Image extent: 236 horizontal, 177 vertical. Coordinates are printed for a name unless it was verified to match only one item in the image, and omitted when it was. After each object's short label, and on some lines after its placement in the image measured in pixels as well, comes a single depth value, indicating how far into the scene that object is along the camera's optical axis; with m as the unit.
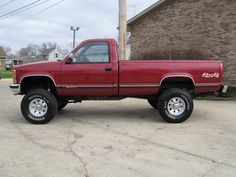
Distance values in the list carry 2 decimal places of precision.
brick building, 12.84
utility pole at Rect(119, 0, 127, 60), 11.19
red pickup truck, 6.88
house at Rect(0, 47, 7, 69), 61.44
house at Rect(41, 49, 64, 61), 71.69
